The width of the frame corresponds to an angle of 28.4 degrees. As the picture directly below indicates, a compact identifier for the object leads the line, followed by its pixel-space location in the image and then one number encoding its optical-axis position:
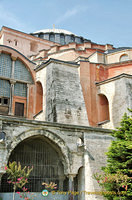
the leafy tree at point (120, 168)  9.13
